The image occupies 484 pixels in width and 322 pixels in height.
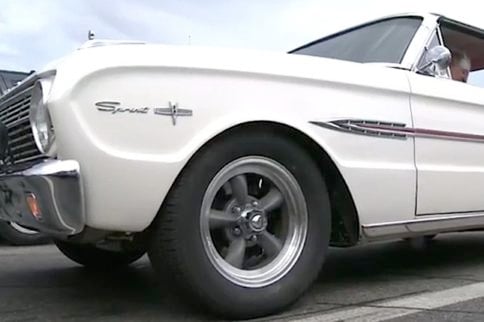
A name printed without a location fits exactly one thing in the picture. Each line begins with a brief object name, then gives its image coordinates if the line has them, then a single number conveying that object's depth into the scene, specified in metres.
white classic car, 2.66
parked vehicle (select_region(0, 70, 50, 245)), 5.77
